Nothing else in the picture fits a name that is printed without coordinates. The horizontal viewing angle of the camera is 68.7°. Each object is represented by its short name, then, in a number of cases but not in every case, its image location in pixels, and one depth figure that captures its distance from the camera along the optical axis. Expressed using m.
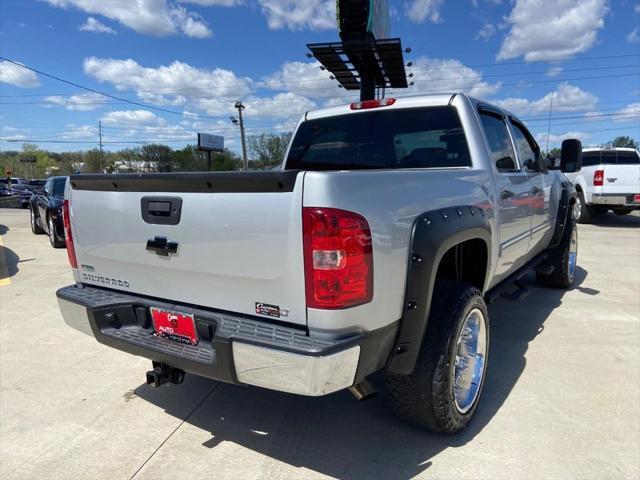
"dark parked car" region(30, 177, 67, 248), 9.59
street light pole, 47.61
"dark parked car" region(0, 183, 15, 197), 31.52
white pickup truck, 11.12
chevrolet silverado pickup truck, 1.91
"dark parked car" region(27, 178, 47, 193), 34.76
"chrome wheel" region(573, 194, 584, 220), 12.62
